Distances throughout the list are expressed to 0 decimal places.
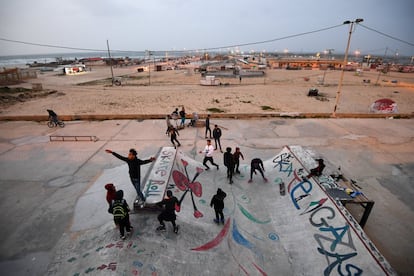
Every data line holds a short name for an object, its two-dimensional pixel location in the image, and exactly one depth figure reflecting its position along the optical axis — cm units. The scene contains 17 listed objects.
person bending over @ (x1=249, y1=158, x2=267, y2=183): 831
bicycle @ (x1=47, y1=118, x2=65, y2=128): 1545
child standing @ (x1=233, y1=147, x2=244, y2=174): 827
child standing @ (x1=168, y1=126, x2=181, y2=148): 1146
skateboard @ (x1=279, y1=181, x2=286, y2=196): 762
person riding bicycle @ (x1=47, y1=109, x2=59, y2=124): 1498
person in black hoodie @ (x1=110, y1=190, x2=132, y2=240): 488
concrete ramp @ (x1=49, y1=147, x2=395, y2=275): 462
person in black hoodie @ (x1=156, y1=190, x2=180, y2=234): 521
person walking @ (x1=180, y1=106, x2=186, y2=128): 1481
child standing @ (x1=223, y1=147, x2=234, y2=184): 805
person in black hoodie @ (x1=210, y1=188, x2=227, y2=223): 587
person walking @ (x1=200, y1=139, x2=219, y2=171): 896
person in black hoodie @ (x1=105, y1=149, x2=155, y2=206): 601
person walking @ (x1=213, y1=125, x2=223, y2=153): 1103
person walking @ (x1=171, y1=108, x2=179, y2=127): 1521
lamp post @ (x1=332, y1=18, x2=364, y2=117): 1459
